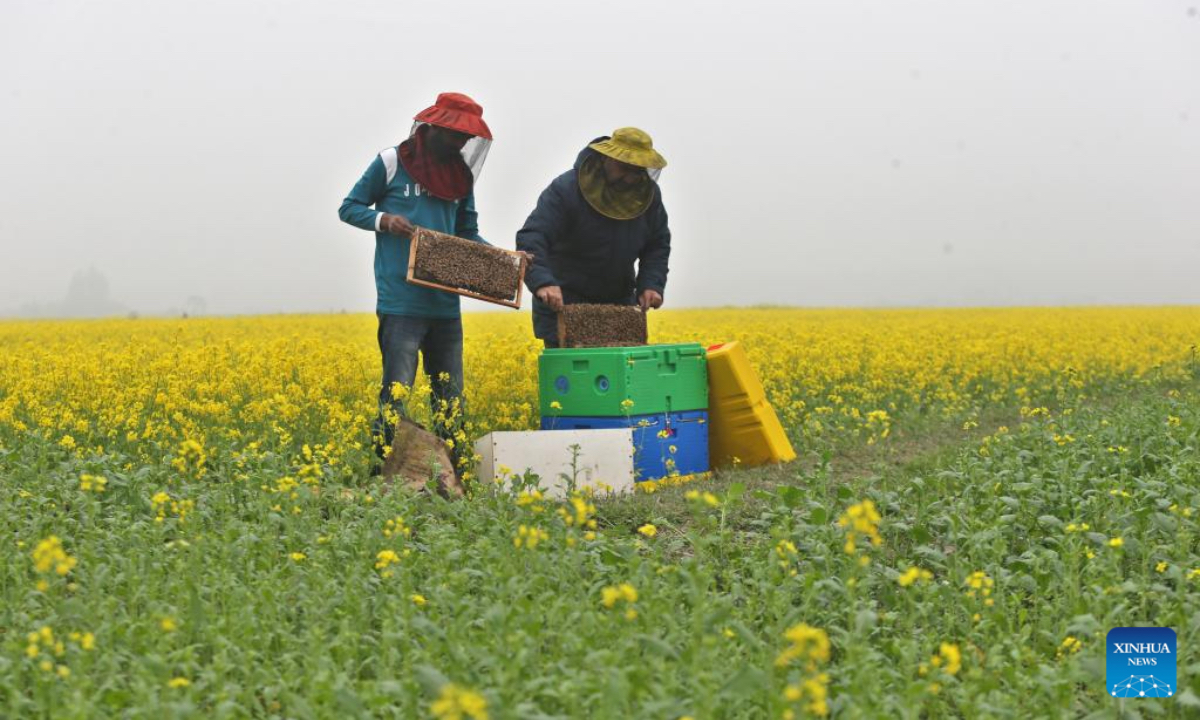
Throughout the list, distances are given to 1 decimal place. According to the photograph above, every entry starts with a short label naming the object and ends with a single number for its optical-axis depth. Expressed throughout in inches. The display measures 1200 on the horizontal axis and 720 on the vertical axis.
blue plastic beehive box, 310.5
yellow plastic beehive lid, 334.6
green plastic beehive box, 304.8
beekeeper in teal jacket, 298.4
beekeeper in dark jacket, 317.1
